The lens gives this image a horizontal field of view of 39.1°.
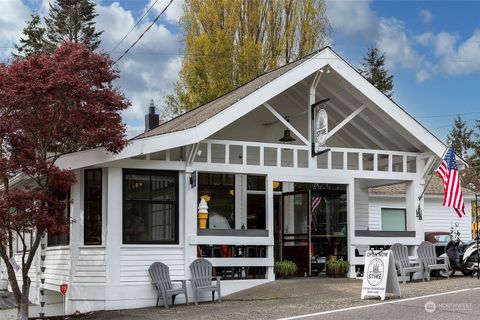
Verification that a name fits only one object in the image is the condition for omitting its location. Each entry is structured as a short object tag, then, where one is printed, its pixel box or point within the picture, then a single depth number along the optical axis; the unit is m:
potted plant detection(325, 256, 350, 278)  17.20
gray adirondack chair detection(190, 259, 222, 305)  14.76
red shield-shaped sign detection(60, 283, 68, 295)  14.41
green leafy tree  34.72
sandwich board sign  13.04
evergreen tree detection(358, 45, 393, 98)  54.95
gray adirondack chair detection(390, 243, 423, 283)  16.31
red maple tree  12.58
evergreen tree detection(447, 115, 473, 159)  60.81
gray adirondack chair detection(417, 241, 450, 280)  16.73
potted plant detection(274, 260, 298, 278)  16.84
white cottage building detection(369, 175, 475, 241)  29.12
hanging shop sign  16.33
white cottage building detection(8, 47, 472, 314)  14.70
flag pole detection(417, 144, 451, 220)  17.97
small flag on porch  18.05
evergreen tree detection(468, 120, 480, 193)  46.70
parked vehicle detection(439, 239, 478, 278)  17.17
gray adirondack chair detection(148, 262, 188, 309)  14.53
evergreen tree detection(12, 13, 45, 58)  38.94
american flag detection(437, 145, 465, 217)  16.56
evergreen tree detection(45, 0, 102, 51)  39.34
